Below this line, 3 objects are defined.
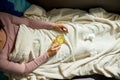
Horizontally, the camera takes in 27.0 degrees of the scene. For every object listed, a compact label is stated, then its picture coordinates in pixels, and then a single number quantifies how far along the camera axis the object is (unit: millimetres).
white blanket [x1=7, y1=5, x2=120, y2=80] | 1350
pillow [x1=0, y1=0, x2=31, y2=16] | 1504
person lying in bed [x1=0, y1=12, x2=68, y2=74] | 1306
